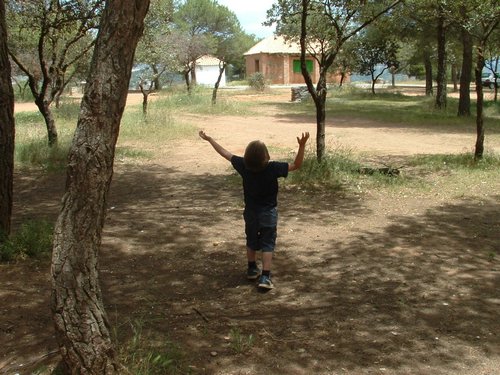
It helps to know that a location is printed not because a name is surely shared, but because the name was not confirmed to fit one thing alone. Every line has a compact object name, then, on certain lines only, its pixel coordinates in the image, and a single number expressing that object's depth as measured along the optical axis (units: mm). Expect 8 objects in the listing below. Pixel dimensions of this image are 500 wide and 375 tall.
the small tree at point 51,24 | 10281
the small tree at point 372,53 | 35219
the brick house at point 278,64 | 49375
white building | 53656
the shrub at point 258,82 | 39250
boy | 4391
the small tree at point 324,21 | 9047
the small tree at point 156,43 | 13727
